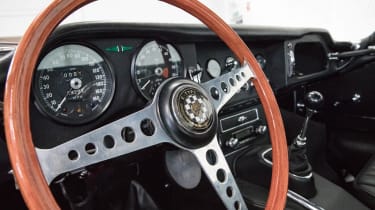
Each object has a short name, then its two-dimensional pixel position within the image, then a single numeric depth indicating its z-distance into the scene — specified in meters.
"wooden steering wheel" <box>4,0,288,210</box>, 0.42
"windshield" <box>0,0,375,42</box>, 2.08
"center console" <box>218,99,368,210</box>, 0.96
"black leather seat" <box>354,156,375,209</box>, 1.06
